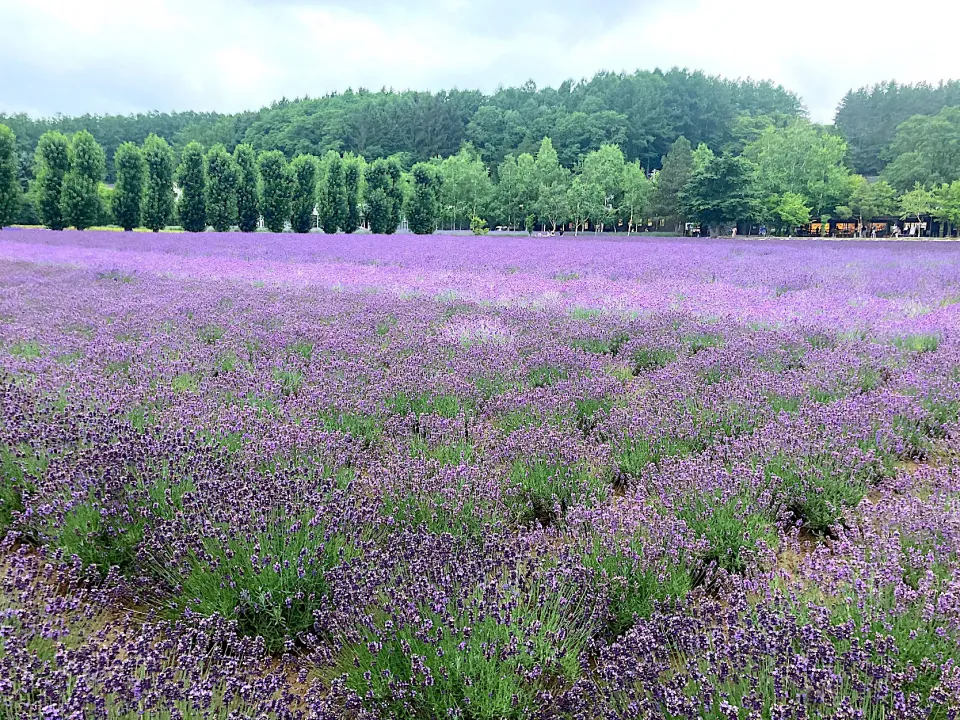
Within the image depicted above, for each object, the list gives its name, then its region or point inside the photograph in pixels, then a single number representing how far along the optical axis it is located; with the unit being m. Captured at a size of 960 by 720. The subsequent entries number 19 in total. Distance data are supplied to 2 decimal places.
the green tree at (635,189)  49.28
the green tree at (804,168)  44.47
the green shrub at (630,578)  2.08
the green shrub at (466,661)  1.62
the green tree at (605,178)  48.69
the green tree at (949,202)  39.50
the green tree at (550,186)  48.94
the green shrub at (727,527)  2.44
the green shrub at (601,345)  5.81
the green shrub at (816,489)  2.82
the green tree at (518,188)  51.28
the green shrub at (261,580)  2.04
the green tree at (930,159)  47.03
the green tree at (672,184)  47.38
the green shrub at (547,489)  2.84
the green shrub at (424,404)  3.94
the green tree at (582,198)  47.56
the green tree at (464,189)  50.41
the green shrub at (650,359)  5.43
